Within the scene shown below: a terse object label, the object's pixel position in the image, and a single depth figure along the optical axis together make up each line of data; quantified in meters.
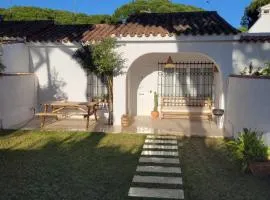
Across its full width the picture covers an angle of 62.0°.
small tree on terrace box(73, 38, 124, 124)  8.20
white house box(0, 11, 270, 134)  8.38
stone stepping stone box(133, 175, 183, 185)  4.63
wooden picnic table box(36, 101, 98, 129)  8.22
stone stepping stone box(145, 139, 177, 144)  7.01
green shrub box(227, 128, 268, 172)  5.12
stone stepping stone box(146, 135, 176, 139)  7.45
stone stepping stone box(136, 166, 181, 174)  5.09
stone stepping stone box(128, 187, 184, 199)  4.13
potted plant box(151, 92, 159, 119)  10.21
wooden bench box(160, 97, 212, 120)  9.79
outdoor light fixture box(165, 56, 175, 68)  9.77
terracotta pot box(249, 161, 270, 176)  4.95
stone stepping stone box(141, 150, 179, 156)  6.05
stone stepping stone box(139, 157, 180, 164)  5.60
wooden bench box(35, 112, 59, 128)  8.19
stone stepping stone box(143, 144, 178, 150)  6.56
